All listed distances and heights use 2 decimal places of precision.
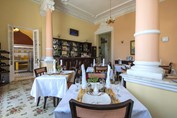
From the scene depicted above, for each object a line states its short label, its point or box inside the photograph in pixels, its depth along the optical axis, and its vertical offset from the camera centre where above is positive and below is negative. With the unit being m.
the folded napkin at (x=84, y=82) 1.61 -0.36
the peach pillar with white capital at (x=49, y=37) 5.41 +0.98
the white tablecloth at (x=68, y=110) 1.03 -0.48
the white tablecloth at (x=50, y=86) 2.55 -0.65
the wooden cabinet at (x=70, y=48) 6.73 +0.60
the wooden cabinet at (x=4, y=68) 4.58 -0.46
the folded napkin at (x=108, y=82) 1.63 -0.37
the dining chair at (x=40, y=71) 3.02 -0.39
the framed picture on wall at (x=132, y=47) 6.53 +0.56
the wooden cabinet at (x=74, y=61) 6.04 -0.24
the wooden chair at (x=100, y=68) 3.73 -0.38
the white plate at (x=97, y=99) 1.17 -0.45
